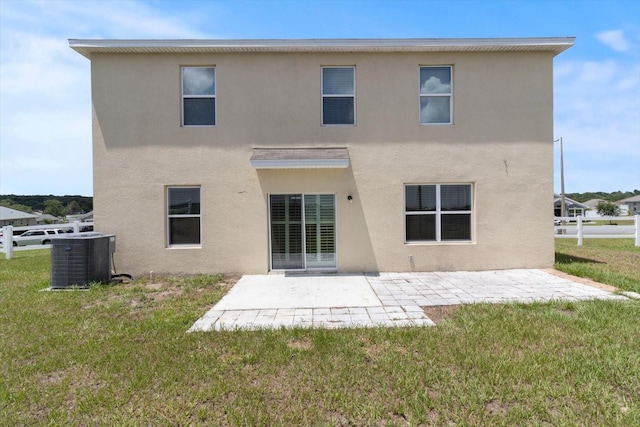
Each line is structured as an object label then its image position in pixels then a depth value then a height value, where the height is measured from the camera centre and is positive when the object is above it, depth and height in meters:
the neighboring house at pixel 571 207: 47.69 +0.14
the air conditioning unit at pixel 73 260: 7.48 -1.13
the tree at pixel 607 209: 63.34 -0.21
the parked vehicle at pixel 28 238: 13.53 -1.65
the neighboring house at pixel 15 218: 52.53 -0.71
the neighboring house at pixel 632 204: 79.06 +0.94
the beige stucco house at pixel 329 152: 8.70 +1.54
